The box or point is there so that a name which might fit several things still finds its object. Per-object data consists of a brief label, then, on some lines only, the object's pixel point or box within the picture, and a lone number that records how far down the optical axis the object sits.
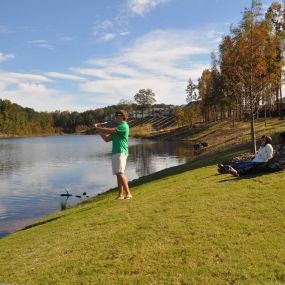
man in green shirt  10.13
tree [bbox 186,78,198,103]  84.44
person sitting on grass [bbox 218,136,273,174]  11.55
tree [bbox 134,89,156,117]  145.60
